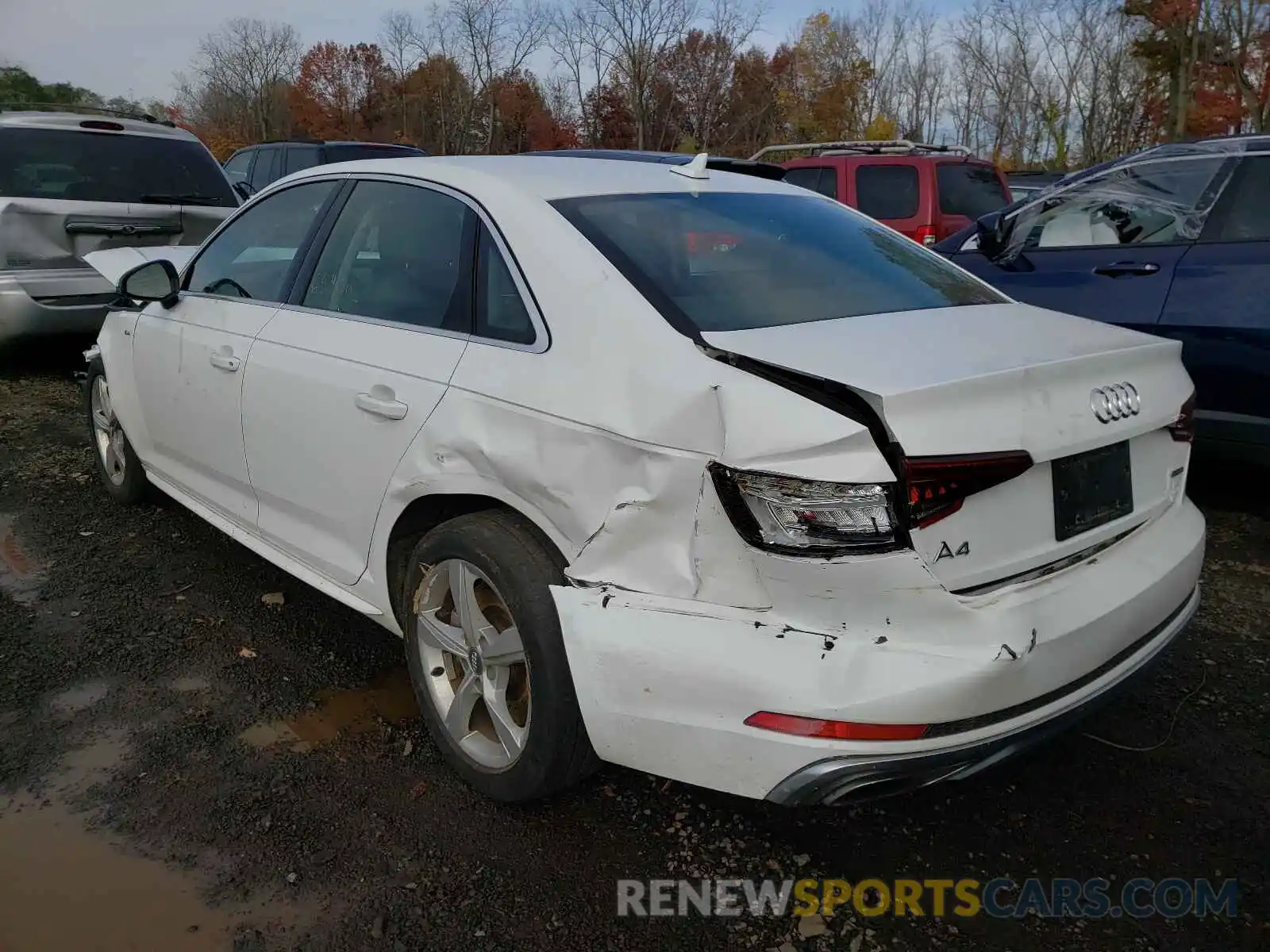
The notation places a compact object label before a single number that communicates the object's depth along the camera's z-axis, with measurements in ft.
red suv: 31.12
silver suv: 21.07
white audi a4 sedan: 6.07
